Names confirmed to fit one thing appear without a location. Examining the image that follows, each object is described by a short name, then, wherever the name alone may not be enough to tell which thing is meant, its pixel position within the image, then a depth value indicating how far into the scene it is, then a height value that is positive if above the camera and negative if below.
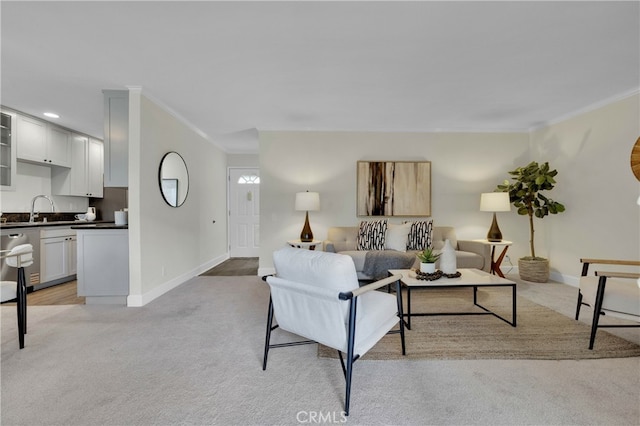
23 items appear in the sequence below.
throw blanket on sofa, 3.74 -0.72
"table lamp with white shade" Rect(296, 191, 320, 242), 4.14 +0.09
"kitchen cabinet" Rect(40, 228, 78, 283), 3.80 -0.70
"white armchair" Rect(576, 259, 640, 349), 1.98 -0.63
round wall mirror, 3.60 +0.37
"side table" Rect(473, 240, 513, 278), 3.99 -0.71
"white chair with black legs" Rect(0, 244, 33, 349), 2.12 -0.63
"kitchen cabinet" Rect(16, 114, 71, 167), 3.82 +0.90
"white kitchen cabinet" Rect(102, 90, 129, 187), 3.13 +0.75
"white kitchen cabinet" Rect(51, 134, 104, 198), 4.54 +0.54
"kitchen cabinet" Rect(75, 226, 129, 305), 3.12 -0.62
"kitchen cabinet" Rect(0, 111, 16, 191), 3.63 +0.69
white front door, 6.26 -0.19
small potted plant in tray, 2.57 -0.50
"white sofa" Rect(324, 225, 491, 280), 3.84 -0.57
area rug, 2.02 -1.03
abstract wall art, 4.62 +0.33
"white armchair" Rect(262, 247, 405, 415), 1.53 -0.58
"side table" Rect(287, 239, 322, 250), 4.10 -0.53
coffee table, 2.40 -0.64
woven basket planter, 4.02 -0.87
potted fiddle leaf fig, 3.91 +0.13
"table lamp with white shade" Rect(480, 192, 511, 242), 4.04 +0.08
